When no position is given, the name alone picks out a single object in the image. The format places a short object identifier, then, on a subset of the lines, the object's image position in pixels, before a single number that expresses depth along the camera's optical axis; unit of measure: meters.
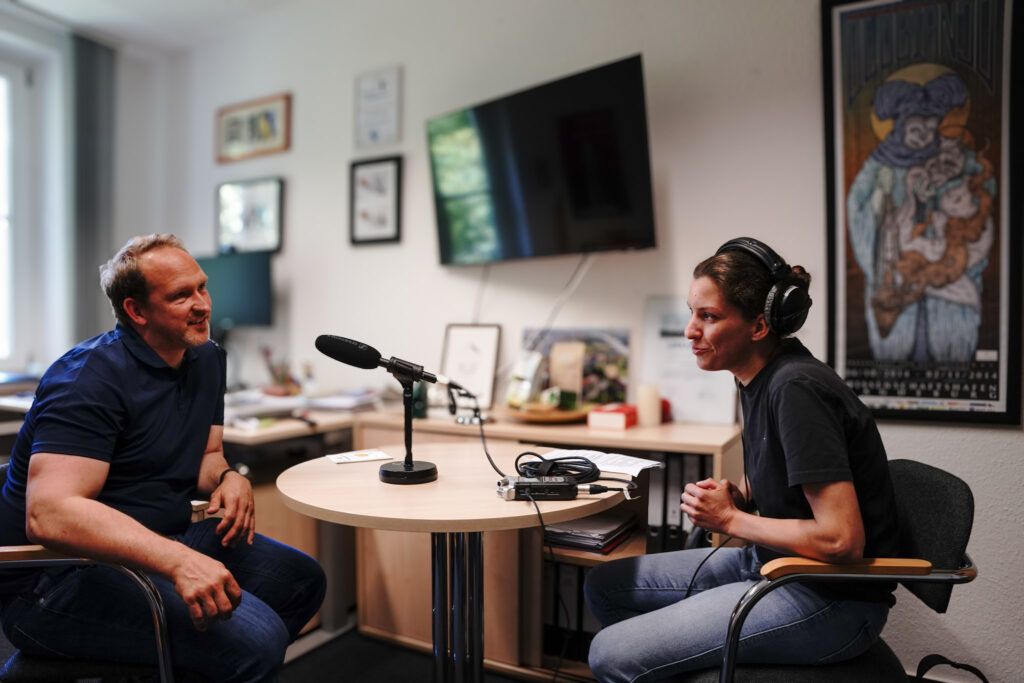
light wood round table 1.17
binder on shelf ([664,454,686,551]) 1.93
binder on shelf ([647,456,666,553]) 1.93
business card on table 1.66
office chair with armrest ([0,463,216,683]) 1.16
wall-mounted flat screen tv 2.17
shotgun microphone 1.36
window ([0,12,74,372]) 3.38
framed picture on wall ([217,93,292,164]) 3.25
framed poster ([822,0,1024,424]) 1.86
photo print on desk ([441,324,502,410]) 2.61
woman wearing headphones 1.12
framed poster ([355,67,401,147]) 2.90
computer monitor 3.16
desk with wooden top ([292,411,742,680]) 1.93
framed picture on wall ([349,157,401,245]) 2.90
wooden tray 2.11
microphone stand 1.42
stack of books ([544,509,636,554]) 1.93
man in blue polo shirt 1.19
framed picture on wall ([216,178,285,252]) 3.27
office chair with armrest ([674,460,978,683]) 1.10
